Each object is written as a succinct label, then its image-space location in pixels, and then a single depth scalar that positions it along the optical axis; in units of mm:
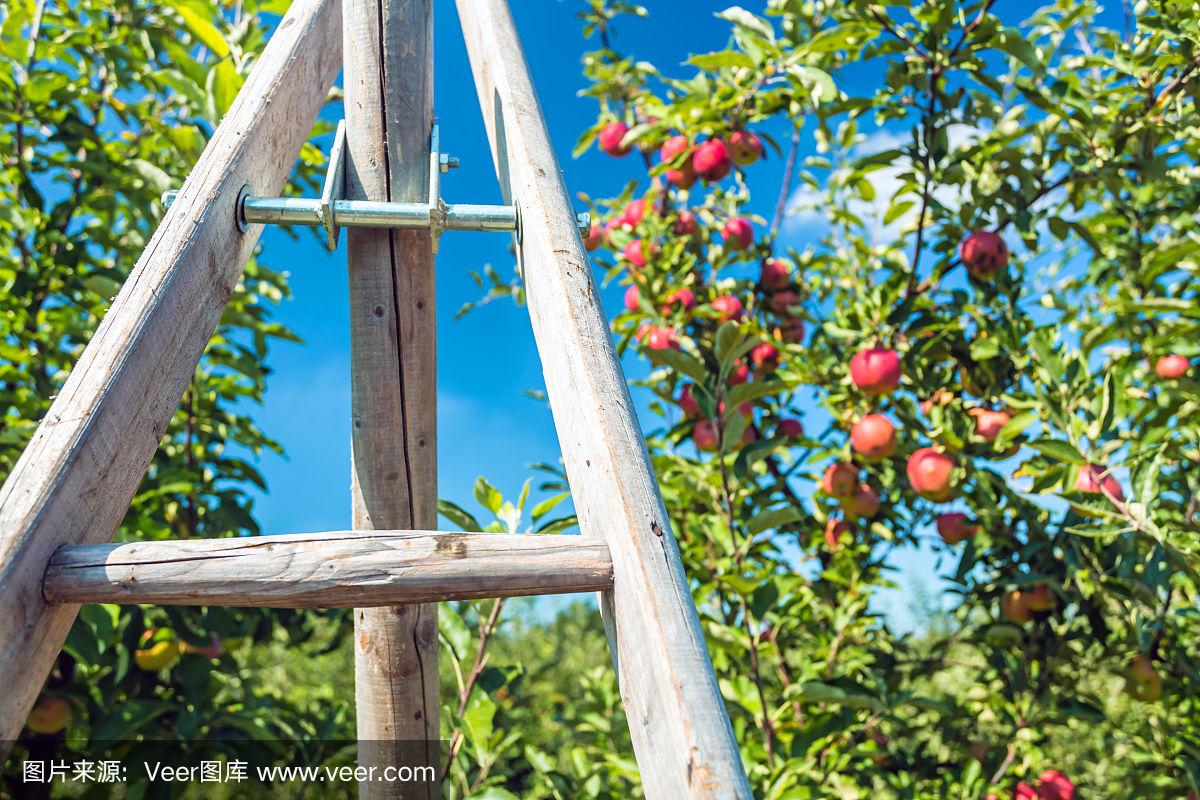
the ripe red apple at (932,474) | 1949
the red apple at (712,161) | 2273
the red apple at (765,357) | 2213
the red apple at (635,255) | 2373
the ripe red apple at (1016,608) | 2012
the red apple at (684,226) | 2482
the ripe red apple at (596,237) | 2635
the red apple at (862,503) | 2098
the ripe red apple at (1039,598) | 1996
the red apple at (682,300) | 2279
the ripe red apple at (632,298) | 2453
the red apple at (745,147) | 2291
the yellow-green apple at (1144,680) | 1892
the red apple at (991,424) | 2029
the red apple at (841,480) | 2088
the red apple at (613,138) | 2684
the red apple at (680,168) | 2342
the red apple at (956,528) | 2156
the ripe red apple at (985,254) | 2066
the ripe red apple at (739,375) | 2127
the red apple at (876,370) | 1991
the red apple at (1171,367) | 2291
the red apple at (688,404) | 2104
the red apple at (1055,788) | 1973
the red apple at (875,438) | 1999
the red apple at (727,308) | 2191
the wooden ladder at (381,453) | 679
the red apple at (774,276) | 2402
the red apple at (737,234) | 2414
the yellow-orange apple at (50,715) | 1808
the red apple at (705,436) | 1989
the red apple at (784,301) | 2391
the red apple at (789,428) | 2291
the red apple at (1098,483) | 1660
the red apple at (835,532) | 2158
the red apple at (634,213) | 2545
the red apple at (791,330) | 2410
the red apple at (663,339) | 2135
